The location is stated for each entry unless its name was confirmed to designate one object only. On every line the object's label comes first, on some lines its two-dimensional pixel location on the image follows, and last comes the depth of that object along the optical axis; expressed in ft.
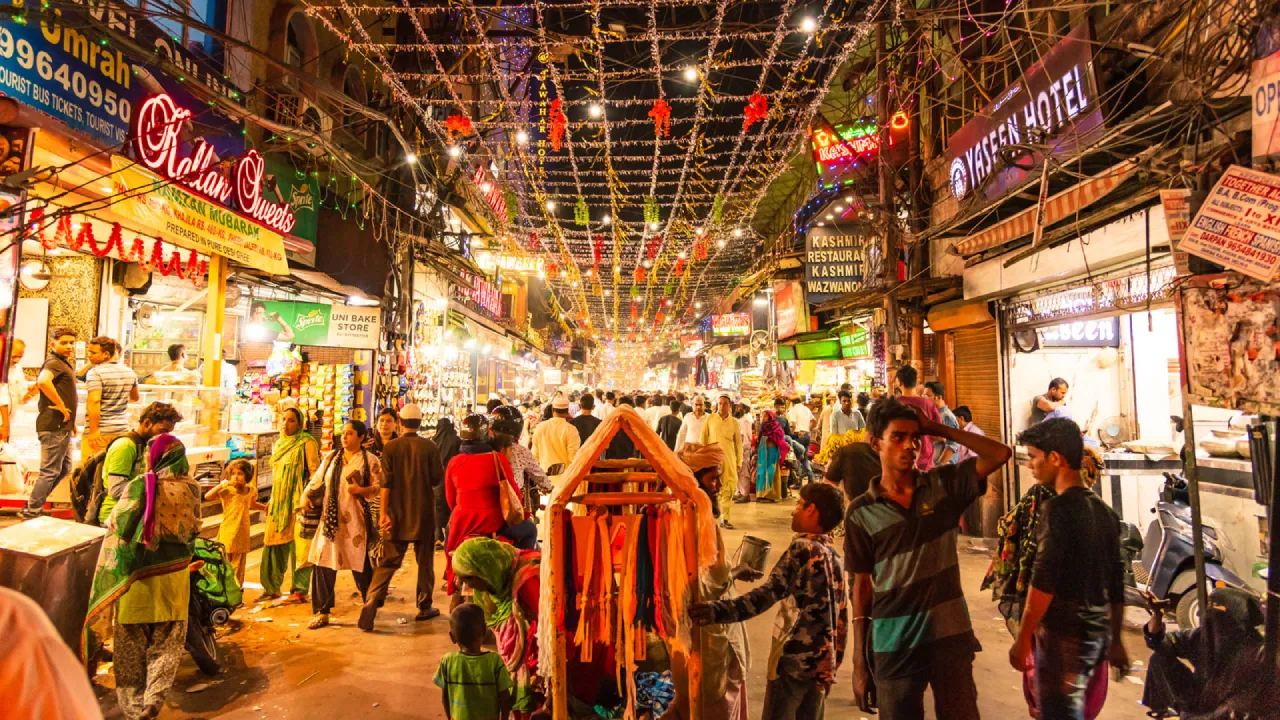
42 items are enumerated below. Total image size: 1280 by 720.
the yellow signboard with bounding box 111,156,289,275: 21.53
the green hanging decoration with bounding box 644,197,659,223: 53.42
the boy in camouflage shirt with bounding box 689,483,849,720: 9.46
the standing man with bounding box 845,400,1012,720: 8.92
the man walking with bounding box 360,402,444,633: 18.81
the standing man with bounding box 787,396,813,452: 50.19
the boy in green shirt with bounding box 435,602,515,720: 9.89
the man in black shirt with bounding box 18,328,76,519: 21.99
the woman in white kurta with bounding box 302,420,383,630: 18.56
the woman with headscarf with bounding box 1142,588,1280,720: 10.78
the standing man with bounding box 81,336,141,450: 22.63
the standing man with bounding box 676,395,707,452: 32.60
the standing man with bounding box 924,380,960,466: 21.17
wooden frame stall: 9.15
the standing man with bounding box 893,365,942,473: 21.29
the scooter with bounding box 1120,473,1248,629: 15.42
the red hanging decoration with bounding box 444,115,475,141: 34.42
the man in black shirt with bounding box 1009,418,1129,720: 9.37
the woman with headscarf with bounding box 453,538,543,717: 10.37
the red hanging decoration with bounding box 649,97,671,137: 27.74
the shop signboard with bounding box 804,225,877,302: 43.04
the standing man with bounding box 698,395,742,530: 31.42
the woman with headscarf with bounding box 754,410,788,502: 41.57
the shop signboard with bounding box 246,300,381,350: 37.11
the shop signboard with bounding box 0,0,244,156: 18.88
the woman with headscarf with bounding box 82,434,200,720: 13.01
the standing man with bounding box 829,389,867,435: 37.19
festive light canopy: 28.02
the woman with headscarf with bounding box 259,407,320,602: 19.77
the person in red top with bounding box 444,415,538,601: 16.60
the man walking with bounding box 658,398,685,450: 34.44
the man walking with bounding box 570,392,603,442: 30.37
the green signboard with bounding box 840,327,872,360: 50.22
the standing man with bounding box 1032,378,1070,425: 21.75
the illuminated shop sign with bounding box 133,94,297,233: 21.25
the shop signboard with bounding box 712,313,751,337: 83.71
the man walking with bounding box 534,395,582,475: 26.35
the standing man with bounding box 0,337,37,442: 19.66
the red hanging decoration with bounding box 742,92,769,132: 29.81
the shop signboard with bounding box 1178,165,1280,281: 11.07
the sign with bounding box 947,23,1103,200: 20.15
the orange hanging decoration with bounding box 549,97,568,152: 30.37
